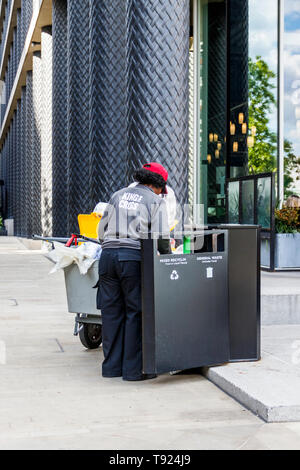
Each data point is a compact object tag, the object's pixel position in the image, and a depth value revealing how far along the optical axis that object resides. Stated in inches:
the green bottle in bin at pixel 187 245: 235.3
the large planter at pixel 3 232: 2121.1
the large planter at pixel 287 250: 457.1
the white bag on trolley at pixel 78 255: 250.5
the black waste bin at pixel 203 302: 216.1
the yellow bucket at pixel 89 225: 278.5
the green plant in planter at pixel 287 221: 467.8
